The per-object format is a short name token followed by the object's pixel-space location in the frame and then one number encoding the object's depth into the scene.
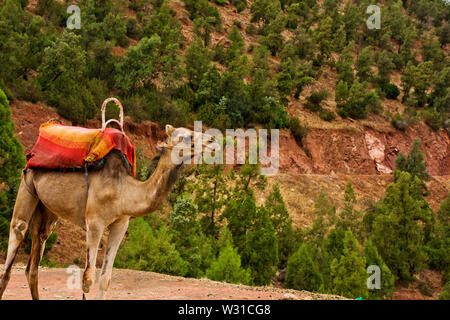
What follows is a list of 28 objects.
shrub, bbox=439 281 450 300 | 30.81
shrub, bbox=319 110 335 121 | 57.94
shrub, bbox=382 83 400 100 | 68.12
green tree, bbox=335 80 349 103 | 60.31
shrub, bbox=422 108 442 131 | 64.81
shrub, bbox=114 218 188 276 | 20.44
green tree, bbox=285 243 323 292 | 26.48
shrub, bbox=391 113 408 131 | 61.88
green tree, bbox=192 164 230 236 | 29.16
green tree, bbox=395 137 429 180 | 53.12
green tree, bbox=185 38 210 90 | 50.91
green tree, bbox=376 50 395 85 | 69.06
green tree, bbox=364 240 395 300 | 30.03
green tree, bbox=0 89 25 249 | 20.89
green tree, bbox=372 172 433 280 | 36.41
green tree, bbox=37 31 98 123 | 37.75
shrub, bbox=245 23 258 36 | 70.53
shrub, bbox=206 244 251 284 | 21.03
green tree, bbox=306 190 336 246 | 33.84
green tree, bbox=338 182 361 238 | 33.81
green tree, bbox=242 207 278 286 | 26.73
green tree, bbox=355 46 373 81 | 67.62
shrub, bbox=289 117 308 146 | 53.72
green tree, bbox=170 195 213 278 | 23.66
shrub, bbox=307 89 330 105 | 58.53
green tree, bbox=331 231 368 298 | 25.62
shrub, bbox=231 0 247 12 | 75.19
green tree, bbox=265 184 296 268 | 31.97
